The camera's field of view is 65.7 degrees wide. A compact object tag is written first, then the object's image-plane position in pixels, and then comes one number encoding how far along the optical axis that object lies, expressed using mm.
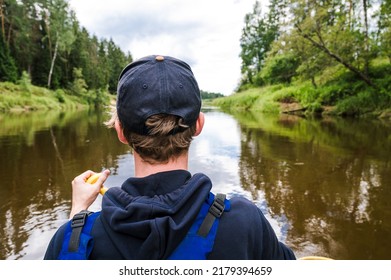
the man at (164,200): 1018
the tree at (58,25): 36906
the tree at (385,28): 17312
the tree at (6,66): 31016
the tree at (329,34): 18469
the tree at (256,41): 46281
